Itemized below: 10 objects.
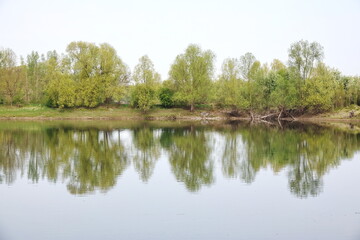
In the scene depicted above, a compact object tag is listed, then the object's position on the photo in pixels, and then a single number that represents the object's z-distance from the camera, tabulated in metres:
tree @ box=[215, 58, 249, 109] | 90.00
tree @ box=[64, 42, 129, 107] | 89.88
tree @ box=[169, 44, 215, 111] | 91.44
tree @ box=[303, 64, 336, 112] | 83.06
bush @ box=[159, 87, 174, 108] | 95.50
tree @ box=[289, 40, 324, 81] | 89.00
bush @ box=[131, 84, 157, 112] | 89.44
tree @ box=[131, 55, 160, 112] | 89.94
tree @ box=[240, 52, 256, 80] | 100.69
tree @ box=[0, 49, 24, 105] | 89.25
